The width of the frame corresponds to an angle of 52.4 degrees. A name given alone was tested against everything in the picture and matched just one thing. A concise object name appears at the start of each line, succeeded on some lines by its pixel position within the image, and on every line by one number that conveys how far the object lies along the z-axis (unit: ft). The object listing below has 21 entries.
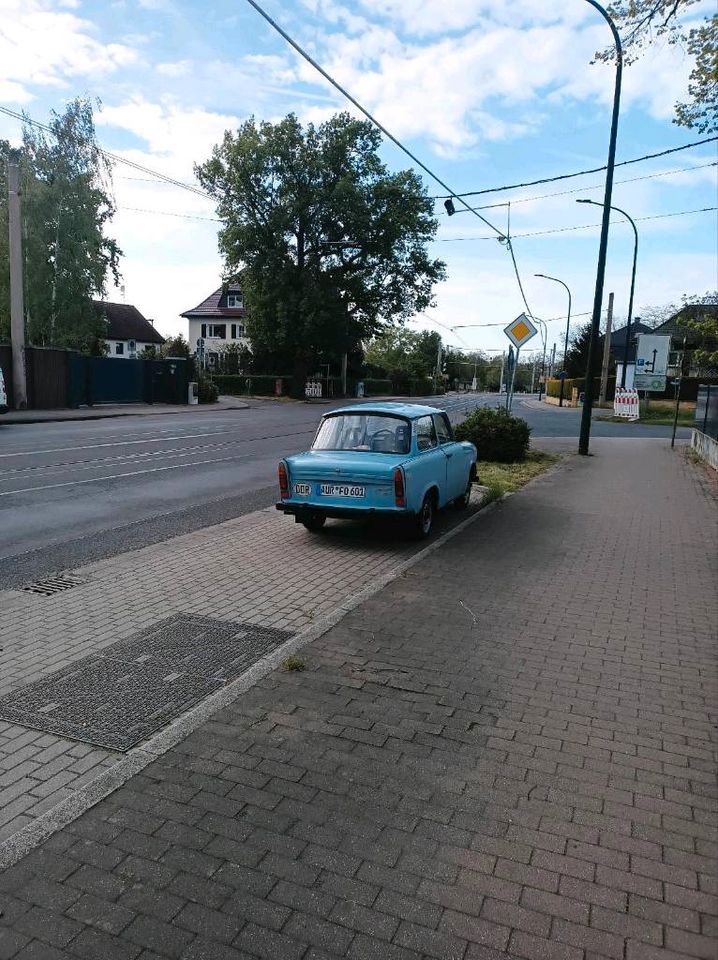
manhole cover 12.48
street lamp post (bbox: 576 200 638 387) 122.33
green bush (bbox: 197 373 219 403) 133.28
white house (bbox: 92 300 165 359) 253.24
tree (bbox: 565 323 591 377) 212.48
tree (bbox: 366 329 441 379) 336.53
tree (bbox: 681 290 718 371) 43.29
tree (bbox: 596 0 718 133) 35.78
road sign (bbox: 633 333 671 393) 96.84
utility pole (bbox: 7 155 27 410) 84.58
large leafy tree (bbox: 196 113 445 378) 160.04
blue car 25.59
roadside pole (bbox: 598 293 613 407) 139.89
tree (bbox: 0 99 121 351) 125.80
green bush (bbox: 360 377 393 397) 250.57
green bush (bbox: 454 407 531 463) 53.42
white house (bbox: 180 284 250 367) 247.50
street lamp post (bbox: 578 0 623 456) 57.47
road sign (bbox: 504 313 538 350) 50.11
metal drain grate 20.16
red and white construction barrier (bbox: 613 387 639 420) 114.93
